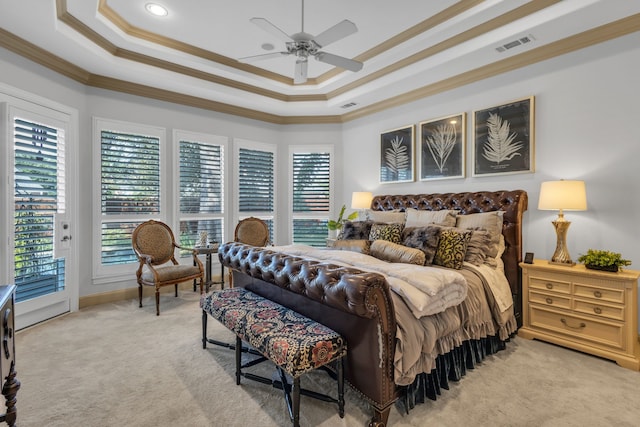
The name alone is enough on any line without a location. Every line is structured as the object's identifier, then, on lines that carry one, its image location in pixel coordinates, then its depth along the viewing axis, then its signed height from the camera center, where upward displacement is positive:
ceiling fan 2.59 +1.52
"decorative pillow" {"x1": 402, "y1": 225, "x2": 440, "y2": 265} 3.03 -0.29
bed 1.85 -0.68
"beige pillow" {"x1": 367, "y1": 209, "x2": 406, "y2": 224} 4.16 -0.08
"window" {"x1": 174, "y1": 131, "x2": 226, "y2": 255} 4.95 +0.39
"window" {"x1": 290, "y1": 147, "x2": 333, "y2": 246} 5.92 +0.33
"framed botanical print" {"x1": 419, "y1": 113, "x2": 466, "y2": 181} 4.12 +0.88
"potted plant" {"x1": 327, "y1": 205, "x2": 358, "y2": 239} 5.11 -0.21
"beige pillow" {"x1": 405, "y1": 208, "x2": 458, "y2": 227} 3.59 -0.08
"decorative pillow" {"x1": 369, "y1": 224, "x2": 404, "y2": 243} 3.47 -0.25
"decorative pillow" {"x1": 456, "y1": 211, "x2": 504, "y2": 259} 3.24 -0.14
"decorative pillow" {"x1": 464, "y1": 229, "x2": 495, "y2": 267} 3.07 -0.36
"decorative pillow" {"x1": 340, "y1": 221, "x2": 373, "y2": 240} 3.95 -0.26
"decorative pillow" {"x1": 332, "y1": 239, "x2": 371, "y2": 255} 3.39 -0.39
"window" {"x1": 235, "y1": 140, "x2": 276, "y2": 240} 5.55 +0.54
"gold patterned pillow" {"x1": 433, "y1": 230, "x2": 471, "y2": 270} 2.93 -0.36
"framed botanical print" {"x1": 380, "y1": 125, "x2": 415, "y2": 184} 4.74 +0.88
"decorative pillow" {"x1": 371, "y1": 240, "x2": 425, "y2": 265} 2.88 -0.41
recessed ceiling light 3.16 +2.07
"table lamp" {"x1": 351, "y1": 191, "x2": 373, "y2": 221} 4.98 +0.17
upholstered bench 1.81 -0.81
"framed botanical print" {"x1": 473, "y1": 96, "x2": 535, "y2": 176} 3.51 +0.86
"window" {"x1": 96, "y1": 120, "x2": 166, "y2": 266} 4.30 +0.37
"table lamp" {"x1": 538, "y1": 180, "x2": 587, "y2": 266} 2.85 +0.09
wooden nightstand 2.58 -0.88
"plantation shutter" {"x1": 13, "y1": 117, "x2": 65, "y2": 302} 3.33 +0.06
